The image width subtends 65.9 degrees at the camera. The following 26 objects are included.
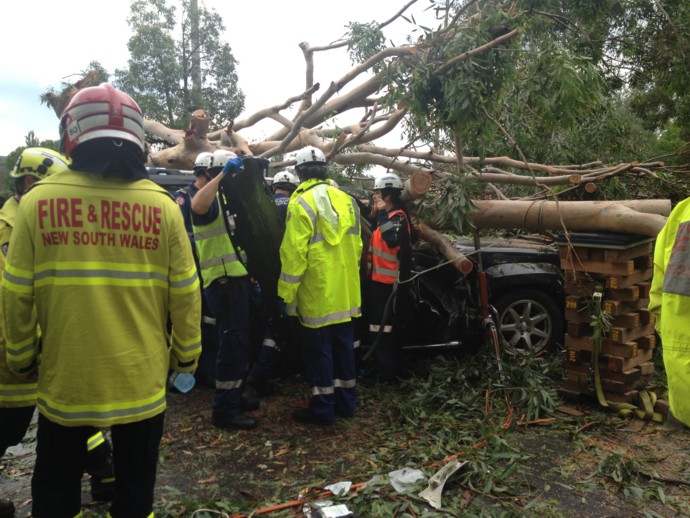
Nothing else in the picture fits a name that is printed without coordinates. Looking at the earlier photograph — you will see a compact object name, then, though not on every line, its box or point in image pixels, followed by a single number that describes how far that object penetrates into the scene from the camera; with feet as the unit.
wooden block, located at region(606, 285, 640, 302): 13.85
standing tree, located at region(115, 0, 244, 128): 55.98
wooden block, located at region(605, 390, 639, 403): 13.96
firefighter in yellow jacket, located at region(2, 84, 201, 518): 6.69
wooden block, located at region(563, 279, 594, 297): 14.20
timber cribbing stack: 13.80
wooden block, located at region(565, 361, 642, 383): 13.91
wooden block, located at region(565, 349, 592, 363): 14.30
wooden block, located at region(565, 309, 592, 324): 14.25
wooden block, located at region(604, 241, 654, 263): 13.61
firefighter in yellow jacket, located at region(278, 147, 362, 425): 13.15
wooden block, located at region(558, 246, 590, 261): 14.21
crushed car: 16.30
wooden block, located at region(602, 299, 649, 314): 13.79
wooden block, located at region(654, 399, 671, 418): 13.47
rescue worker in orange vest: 15.74
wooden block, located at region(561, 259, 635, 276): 13.62
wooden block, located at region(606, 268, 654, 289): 13.71
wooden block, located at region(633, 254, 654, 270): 14.42
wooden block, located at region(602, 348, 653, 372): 13.84
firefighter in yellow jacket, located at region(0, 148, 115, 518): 8.78
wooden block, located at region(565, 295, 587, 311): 14.35
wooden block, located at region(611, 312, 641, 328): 13.92
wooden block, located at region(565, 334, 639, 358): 13.85
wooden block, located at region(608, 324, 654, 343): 13.83
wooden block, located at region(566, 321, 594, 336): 14.38
